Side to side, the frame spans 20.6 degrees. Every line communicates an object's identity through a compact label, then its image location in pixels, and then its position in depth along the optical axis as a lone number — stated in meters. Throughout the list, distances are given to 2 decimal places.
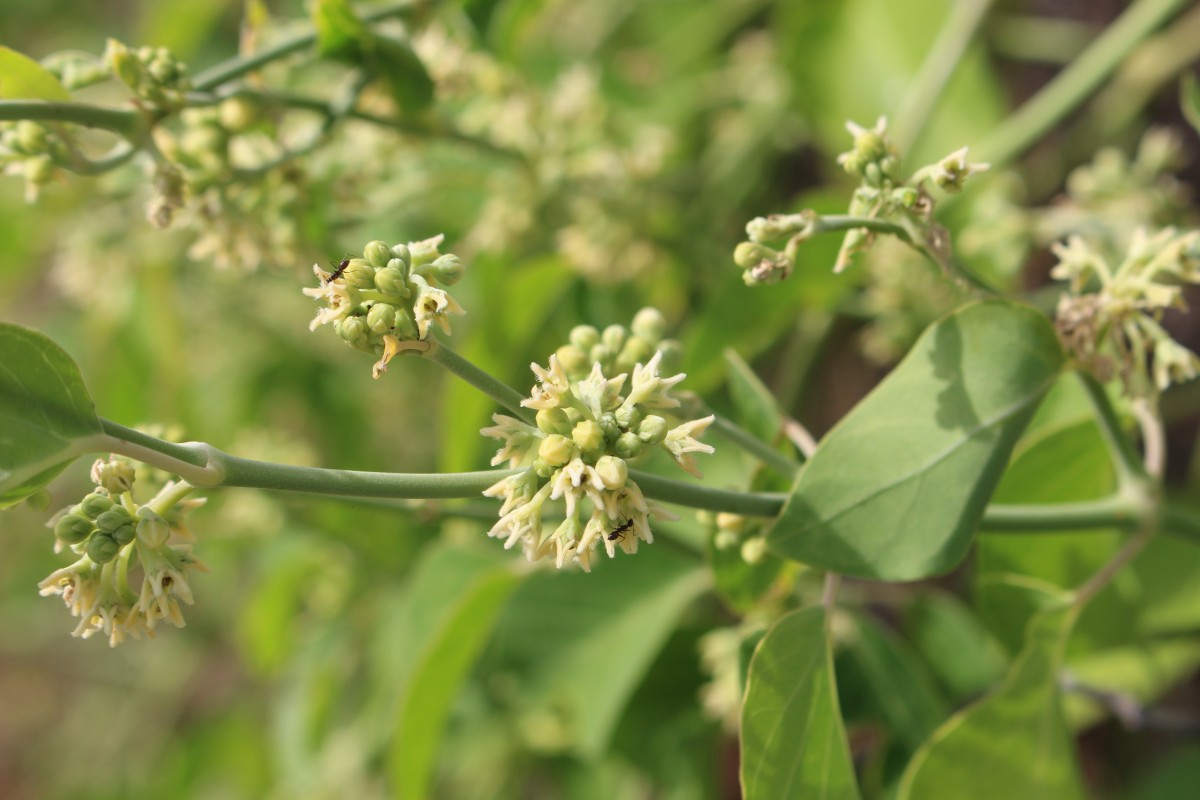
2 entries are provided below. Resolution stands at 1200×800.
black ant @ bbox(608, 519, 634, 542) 0.34
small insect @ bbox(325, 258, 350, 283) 0.35
